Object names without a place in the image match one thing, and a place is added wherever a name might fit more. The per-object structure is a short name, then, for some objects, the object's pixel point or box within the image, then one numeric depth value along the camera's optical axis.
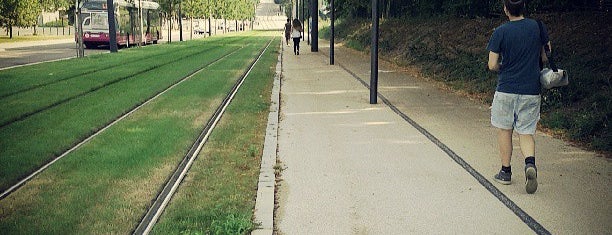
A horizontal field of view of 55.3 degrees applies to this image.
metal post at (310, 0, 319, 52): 29.97
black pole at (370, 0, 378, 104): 11.29
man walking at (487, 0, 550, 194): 5.35
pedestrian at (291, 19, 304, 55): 26.01
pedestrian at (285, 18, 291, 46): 33.60
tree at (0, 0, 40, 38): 45.00
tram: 33.91
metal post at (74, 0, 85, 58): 23.94
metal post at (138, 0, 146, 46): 36.38
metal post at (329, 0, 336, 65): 20.41
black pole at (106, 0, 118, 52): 28.36
